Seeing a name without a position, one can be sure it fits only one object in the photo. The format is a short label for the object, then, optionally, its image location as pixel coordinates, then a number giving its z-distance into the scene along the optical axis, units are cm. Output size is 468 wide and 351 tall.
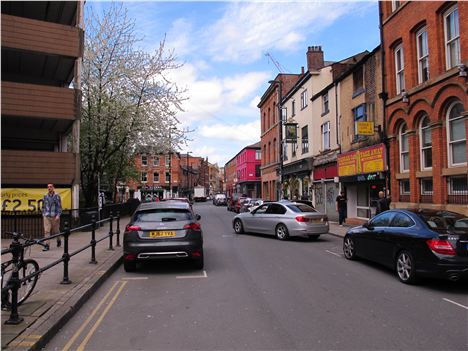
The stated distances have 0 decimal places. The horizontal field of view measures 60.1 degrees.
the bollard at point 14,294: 474
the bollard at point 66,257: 674
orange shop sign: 1723
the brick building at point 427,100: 1246
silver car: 1446
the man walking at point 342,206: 1919
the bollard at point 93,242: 880
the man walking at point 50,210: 1210
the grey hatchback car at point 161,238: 848
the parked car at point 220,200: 6206
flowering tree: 2255
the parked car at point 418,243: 672
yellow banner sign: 1545
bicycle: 498
